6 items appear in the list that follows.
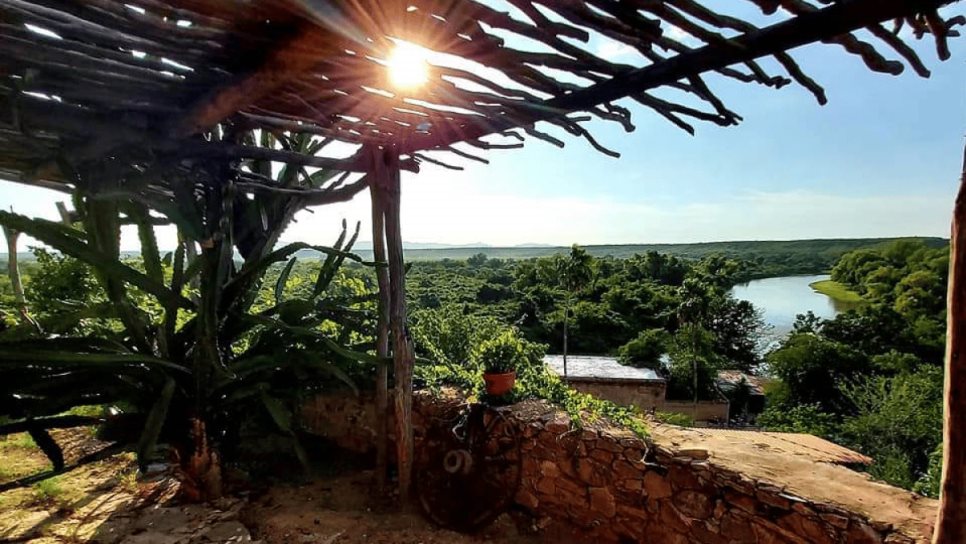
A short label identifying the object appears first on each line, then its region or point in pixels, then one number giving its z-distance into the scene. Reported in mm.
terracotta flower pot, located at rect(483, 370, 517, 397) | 2744
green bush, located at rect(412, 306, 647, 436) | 2652
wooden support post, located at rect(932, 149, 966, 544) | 1128
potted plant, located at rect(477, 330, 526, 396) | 2752
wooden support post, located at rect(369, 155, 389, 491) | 2516
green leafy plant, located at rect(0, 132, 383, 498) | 1895
